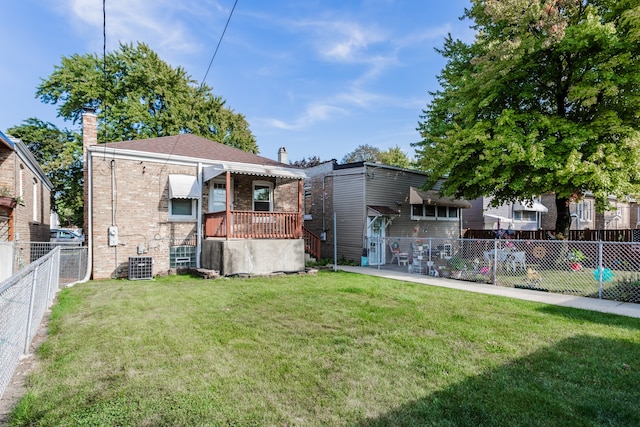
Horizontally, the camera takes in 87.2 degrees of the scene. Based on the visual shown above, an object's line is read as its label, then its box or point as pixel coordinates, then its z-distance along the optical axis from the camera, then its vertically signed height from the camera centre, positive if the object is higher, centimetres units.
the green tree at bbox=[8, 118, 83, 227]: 2184 +440
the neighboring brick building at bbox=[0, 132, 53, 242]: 962 +96
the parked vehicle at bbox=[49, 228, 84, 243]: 2597 -109
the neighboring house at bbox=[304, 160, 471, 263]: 1491 +64
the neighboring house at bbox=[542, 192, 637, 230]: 2714 +1
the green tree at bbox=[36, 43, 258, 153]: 2341 +923
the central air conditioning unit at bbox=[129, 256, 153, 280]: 1059 -151
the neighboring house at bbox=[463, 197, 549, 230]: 2309 +12
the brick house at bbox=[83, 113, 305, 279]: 1079 +17
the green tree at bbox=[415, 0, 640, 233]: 1011 +395
